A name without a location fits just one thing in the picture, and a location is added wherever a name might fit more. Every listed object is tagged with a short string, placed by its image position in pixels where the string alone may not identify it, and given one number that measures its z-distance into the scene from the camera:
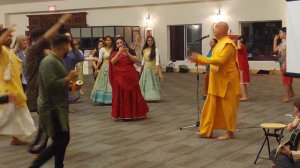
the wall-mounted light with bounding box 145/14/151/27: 19.11
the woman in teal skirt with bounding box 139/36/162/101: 10.00
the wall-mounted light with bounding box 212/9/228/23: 17.66
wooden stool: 4.57
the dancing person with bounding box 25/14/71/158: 4.94
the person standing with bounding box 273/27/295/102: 9.06
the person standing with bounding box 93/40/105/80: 10.16
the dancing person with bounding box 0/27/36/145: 5.45
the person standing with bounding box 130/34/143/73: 12.34
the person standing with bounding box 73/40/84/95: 11.39
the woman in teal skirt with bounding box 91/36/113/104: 9.73
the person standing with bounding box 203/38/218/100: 9.43
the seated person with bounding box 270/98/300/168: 3.94
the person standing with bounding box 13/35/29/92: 6.75
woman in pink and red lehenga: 7.77
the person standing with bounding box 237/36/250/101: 10.02
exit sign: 21.14
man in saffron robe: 5.91
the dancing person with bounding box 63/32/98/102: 8.21
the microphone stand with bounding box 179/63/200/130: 6.96
